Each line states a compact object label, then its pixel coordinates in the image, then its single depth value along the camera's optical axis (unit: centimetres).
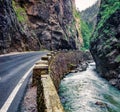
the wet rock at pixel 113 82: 2530
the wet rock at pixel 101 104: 1635
